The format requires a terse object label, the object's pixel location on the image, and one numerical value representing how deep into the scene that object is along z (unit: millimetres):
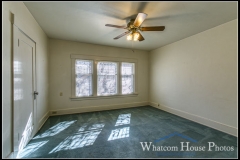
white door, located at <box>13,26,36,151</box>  1695
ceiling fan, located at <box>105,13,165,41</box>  2123
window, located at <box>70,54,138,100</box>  4039
